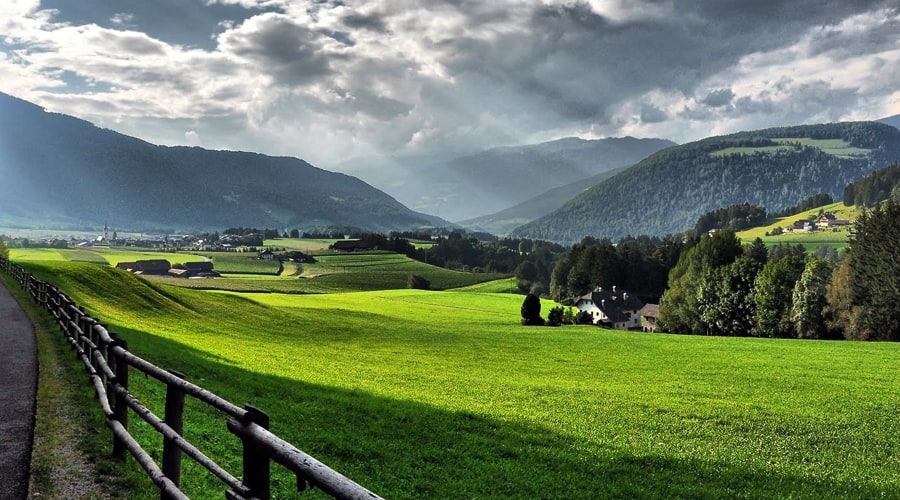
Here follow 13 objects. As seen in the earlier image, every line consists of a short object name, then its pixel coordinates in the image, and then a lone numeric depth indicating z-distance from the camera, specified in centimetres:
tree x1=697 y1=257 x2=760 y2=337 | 9106
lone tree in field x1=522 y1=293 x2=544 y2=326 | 8756
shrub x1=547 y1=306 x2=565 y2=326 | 9272
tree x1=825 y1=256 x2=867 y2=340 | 7731
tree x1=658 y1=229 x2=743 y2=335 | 10131
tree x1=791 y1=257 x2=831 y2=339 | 7938
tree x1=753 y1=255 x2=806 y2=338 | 8450
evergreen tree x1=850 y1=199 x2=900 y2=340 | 7325
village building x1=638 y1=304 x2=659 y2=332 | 13155
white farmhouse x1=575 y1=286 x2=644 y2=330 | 12938
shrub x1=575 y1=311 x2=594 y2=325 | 11114
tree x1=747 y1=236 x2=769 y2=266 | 13912
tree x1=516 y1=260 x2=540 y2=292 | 17988
